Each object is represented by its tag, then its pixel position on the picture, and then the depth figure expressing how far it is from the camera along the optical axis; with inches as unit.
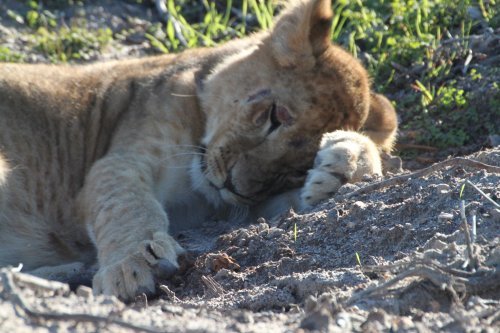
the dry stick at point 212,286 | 272.9
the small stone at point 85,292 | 209.2
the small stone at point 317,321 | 187.2
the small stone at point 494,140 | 414.6
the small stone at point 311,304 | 200.4
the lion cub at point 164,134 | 346.9
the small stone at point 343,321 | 191.1
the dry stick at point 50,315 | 173.8
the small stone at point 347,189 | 320.8
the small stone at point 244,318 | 198.2
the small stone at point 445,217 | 274.3
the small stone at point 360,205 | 300.2
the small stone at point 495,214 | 260.7
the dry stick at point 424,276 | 209.2
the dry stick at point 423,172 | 287.3
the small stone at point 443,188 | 293.7
